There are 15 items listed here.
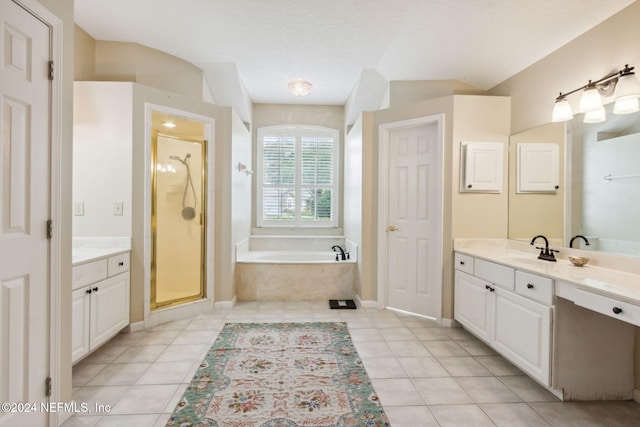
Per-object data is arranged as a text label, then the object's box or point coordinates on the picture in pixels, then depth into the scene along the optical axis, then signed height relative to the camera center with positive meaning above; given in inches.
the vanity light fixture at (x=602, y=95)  76.8 +30.9
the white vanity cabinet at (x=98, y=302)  83.3 -27.8
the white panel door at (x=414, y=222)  128.3 -4.6
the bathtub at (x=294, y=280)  153.4 -34.2
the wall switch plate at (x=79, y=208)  109.7 +0.0
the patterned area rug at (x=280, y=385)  68.2 -44.8
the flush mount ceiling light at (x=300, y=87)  154.3 +61.2
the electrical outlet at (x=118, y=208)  110.6 +0.1
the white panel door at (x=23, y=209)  52.5 -0.3
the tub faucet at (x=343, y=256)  165.8 -24.0
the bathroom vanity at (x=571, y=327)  67.4 -27.8
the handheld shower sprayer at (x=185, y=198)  132.8 +3.9
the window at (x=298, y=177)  209.8 +21.9
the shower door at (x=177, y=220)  122.8 -4.7
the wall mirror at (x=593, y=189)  78.3 +6.6
